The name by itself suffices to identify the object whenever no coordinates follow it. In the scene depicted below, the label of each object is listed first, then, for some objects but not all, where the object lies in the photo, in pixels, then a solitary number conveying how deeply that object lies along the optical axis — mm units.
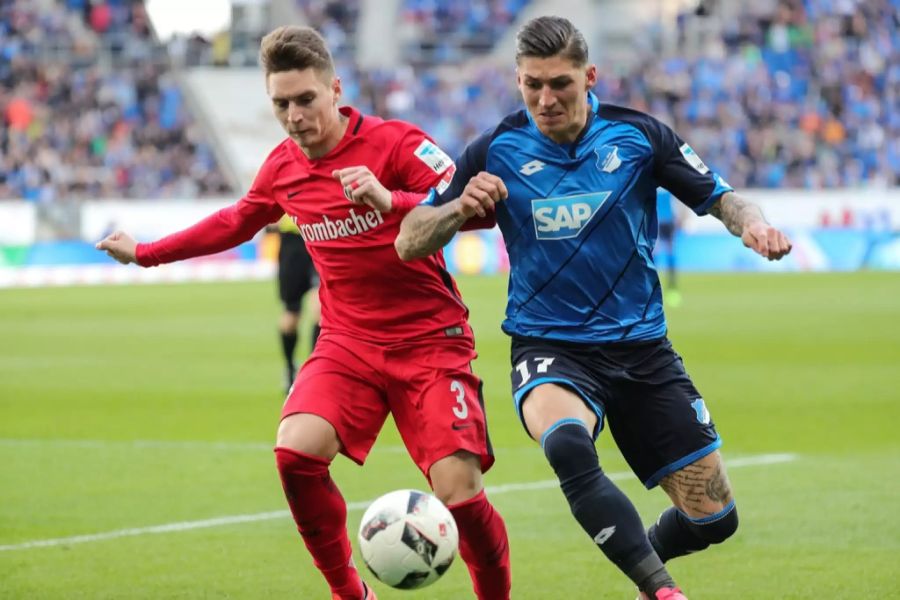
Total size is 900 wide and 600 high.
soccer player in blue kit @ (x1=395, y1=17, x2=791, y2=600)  11219
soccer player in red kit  11539
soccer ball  10984
